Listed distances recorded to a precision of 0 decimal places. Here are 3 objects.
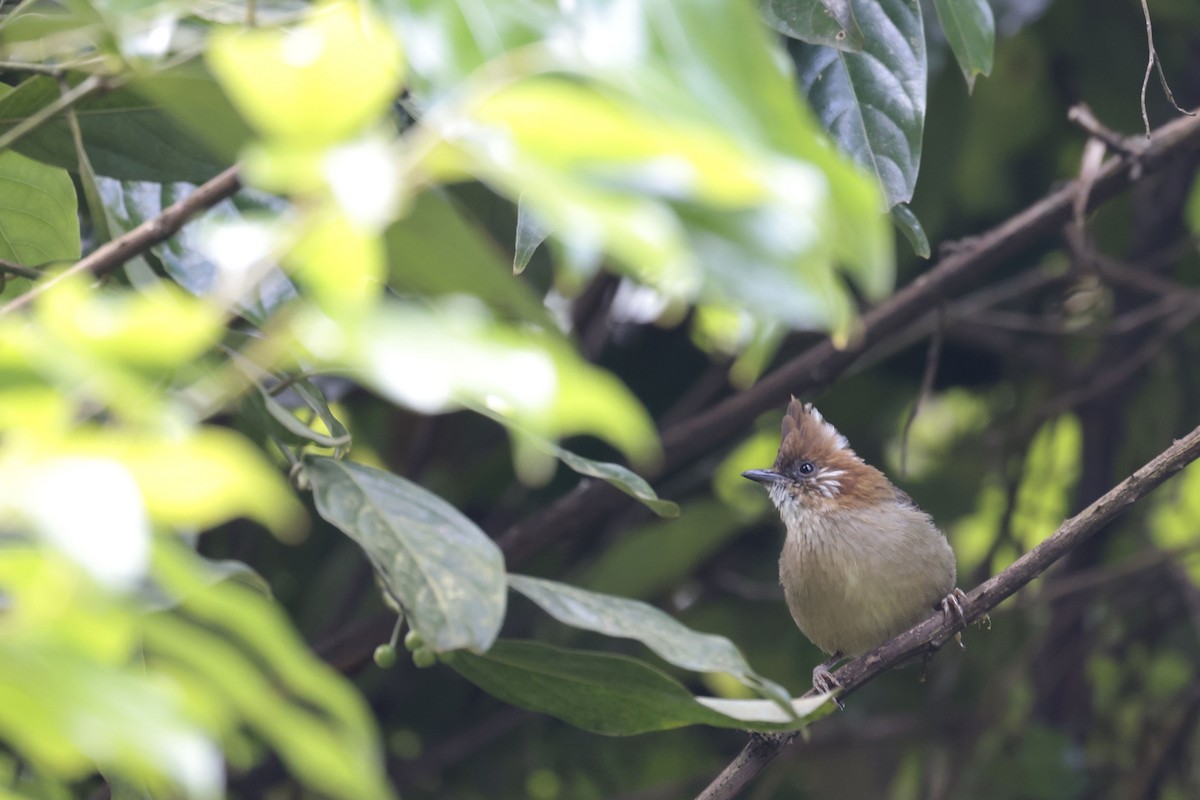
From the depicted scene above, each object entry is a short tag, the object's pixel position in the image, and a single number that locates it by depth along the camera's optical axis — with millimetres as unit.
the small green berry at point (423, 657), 4207
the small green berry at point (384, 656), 5031
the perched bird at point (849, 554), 7836
